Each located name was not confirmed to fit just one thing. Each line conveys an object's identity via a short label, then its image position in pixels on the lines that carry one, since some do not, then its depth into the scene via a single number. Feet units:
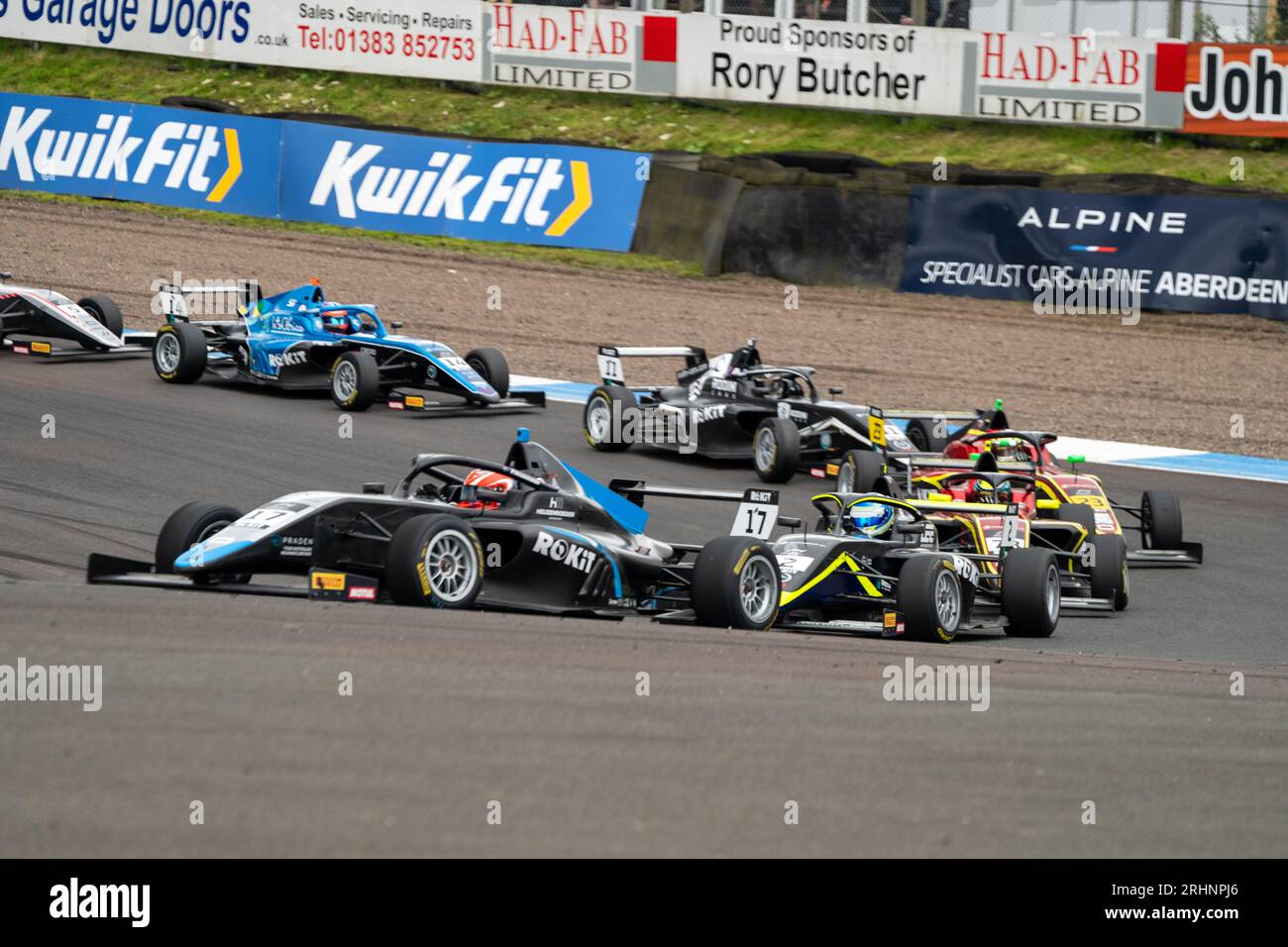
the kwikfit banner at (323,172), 90.22
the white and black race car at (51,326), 65.57
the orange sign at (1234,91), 87.45
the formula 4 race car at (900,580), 35.09
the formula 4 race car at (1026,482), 44.57
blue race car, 59.98
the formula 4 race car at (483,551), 31.32
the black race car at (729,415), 54.85
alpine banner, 76.84
